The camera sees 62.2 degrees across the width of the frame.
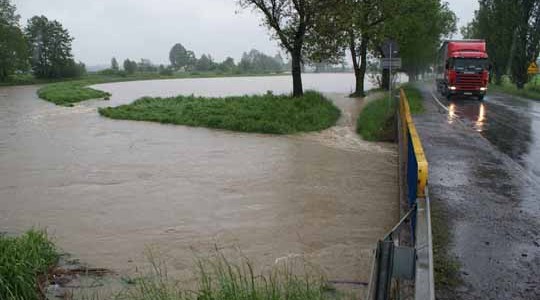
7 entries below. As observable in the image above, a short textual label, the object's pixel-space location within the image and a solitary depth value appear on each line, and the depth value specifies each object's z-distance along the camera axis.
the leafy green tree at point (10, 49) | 66.88
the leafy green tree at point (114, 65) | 126.64
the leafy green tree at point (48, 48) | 79.31
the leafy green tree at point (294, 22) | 25.14
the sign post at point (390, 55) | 18.16
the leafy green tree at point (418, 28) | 33.91
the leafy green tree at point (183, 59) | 164.23
